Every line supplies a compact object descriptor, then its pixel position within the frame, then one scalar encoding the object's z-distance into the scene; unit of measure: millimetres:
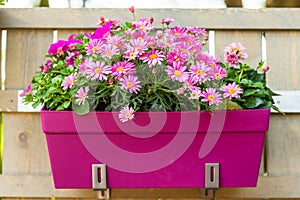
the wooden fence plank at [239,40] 1706
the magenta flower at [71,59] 1527
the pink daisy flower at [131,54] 1444
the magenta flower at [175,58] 1458
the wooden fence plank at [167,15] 1695
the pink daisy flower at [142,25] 1493
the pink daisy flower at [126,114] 1442
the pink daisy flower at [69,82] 1447
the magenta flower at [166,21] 1528
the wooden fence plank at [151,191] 1673
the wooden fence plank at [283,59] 1700
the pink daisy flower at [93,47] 1455
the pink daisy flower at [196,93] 1434
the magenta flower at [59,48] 1531
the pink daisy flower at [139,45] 1452
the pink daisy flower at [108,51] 1448
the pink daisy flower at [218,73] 1463
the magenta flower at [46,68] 1540
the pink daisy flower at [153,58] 1442
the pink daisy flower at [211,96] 1430
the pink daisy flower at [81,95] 1441
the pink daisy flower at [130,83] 1432
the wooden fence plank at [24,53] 1700
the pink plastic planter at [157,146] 1477
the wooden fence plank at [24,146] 1693
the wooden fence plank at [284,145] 1687
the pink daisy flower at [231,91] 1446
